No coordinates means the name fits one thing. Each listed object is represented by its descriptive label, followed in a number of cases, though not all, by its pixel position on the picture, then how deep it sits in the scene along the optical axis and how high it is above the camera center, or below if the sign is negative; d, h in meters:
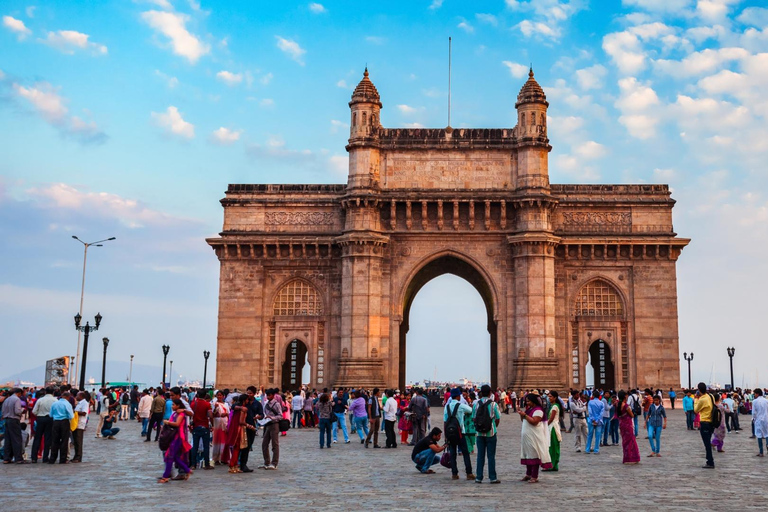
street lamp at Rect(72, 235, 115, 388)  45.03 +6.78
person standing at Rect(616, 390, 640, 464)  19.23 -0.96
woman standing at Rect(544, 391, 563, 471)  17.94 -0.97
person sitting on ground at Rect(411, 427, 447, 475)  17.83 -1.28
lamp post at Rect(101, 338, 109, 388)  47.11 +2.30
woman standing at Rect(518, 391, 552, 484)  16.09 -0.94
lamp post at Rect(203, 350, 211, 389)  69.19 +2.52
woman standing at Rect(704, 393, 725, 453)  21.39 -0.97
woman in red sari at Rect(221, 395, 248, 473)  17.97 -0.96
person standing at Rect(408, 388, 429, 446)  24.58 -0.66
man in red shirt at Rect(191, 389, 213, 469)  18.42 -0.82
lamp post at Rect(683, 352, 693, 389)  62.28 +2.48
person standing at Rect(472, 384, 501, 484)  16.08 -0.75
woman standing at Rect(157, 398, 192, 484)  16.23 -1.19
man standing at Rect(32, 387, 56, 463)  19.48 -0.91
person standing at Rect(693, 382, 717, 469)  18.47 -0.48
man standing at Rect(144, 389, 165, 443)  24.77 -0.77
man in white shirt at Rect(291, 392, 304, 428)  34.44 -0.78
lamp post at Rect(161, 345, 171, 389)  59.28 +2.54
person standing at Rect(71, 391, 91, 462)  20.02 -0.89
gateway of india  44.25 +7.35
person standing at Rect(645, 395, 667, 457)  21.59 -0.75
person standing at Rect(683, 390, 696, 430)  31.59 -0.56
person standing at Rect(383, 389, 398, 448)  24.98 -0.89
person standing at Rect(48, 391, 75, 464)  19.28 -0.94
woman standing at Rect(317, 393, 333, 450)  24.25 -0.76
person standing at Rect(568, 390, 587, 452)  23.47 -0.60
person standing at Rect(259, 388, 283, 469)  18.67 -0.89
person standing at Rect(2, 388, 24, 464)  19.61 -1.02
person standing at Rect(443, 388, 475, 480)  16.89 -0.76
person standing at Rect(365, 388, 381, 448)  24.75 -0.78
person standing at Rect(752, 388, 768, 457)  21.39 -0.60
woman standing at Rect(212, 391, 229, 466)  19.08 -0.91
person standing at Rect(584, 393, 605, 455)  22.25 -0.70
